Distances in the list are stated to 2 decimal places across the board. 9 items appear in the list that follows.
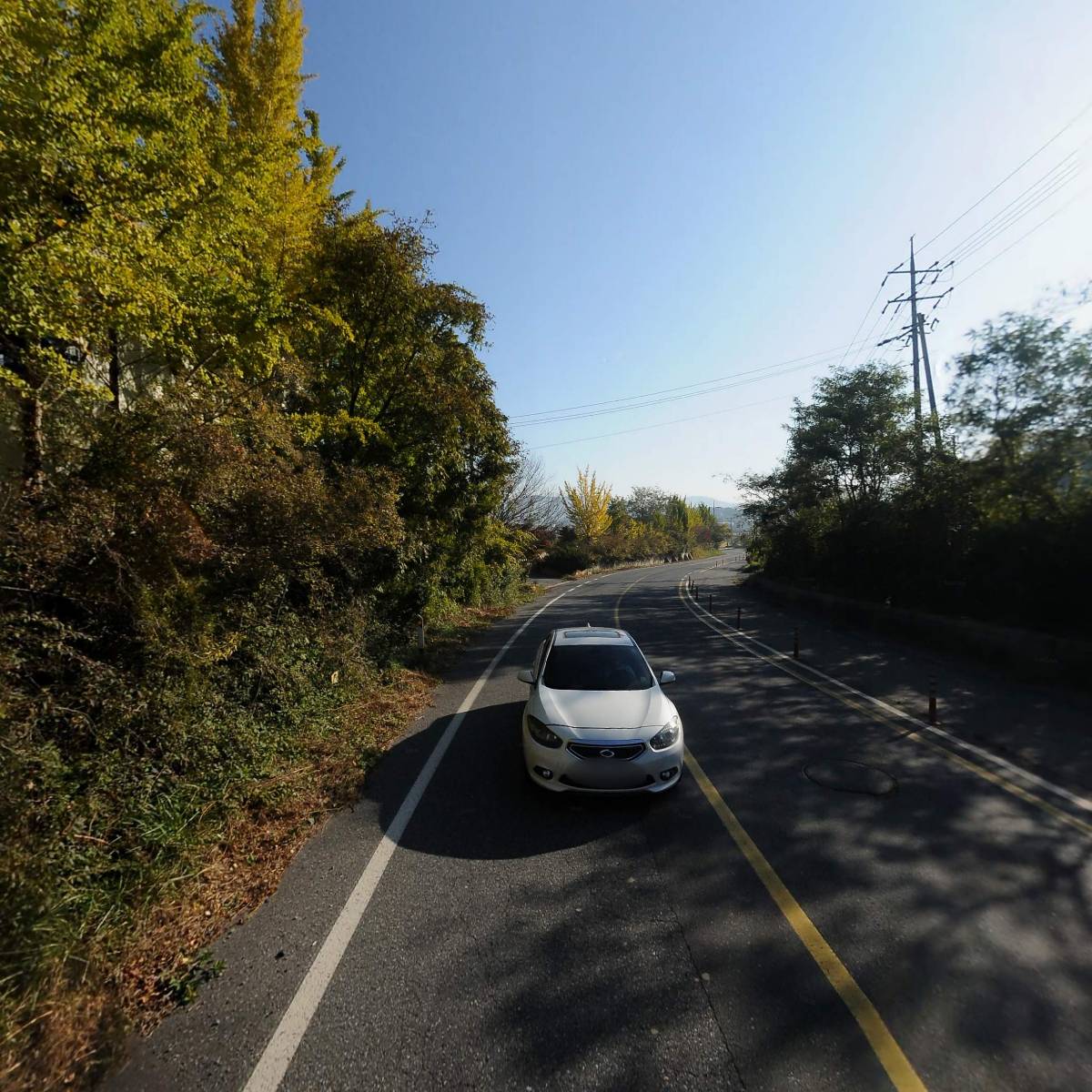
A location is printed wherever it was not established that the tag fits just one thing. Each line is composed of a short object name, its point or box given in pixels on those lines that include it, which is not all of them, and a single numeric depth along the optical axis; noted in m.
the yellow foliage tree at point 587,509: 53.50
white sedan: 5.09
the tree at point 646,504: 77.56
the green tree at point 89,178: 4.35
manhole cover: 5.71
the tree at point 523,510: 30.03
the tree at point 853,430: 21.19
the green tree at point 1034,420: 11.01
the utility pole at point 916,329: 20.78
